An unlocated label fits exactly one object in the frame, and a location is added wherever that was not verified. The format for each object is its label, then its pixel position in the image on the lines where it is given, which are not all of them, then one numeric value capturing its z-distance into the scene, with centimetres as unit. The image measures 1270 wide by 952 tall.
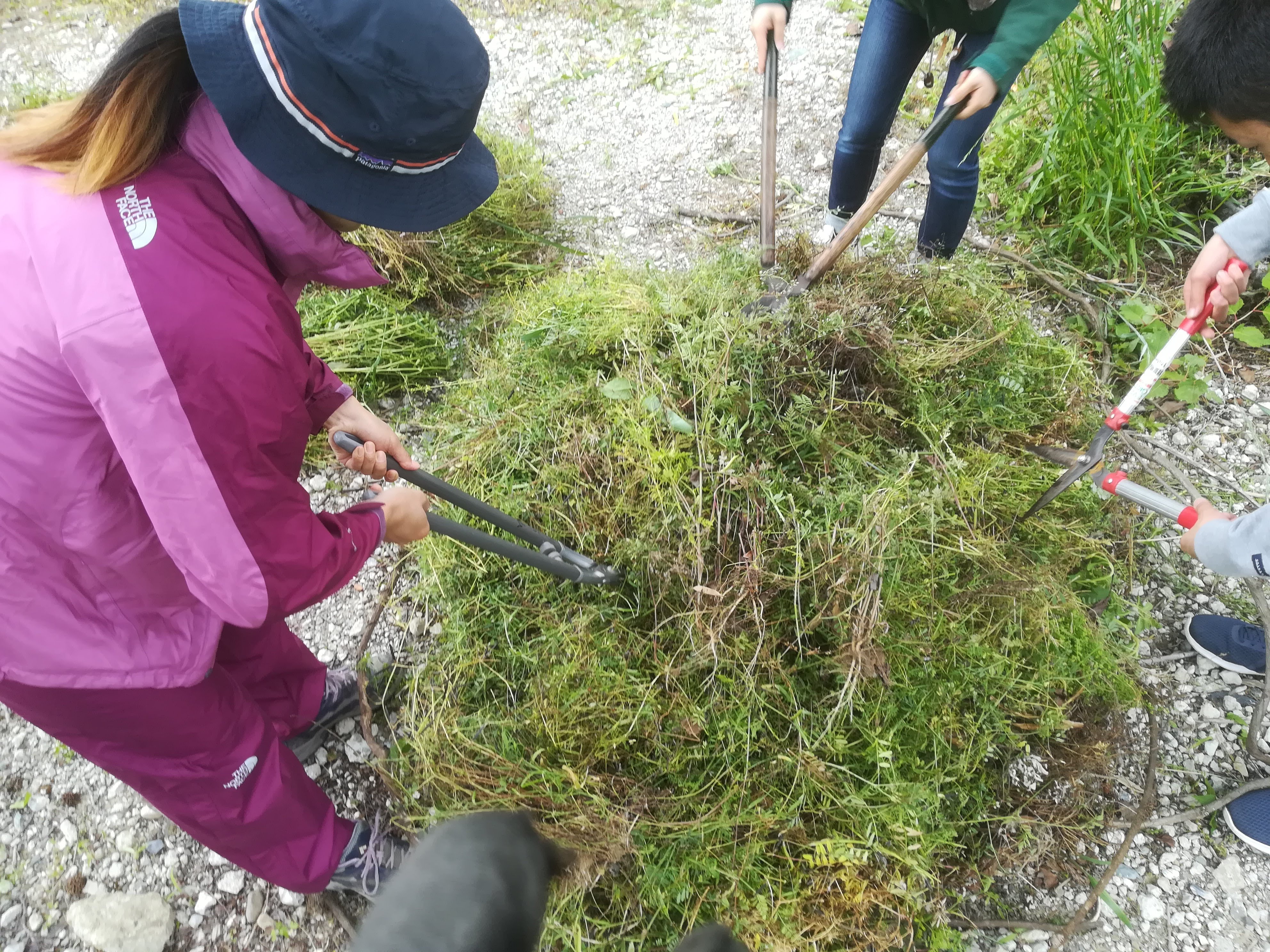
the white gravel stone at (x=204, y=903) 181
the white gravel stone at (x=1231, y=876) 174
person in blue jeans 192
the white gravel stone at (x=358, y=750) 202
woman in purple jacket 98
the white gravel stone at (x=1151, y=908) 170
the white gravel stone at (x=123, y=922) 173
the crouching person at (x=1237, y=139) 158
